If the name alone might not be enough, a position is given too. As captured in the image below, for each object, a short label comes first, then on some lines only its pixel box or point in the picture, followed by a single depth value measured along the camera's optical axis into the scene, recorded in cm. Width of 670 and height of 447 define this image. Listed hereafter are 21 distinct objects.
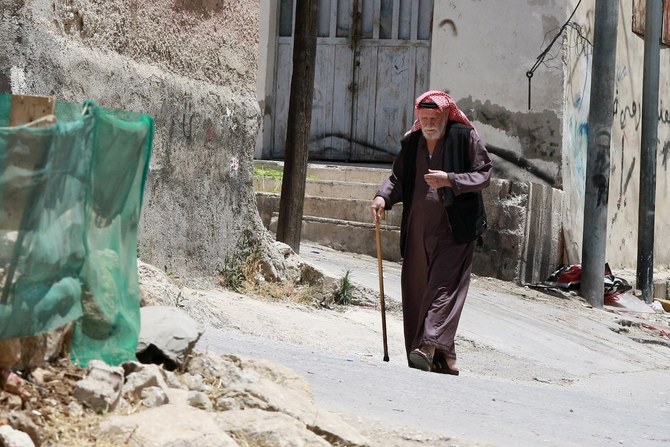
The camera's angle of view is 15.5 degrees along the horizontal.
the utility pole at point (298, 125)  2125
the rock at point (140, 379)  885
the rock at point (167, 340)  988
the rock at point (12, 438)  729
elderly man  1466
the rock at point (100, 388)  835
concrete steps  2596
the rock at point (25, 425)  759
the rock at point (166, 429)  802
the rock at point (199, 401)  920
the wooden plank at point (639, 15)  3294
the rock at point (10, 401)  785
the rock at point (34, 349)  817
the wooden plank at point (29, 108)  890
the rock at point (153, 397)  881
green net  803
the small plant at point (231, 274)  1858
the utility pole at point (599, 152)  2605
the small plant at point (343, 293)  1967
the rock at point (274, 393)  925
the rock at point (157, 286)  1351
